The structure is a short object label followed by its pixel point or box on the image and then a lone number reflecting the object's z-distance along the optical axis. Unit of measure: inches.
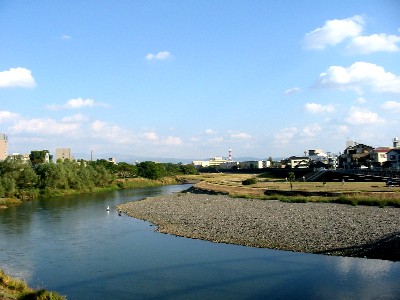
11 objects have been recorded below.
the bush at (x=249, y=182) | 2743.6
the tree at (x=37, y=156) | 4607.5
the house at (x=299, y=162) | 4603.1
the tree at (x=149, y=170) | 4379.9
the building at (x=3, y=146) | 5484.3
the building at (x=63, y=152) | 6786.4
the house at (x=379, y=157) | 3311.0
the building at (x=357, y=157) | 3558.1
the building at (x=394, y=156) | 3050.7
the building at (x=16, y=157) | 2805.1
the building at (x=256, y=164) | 7175.2
